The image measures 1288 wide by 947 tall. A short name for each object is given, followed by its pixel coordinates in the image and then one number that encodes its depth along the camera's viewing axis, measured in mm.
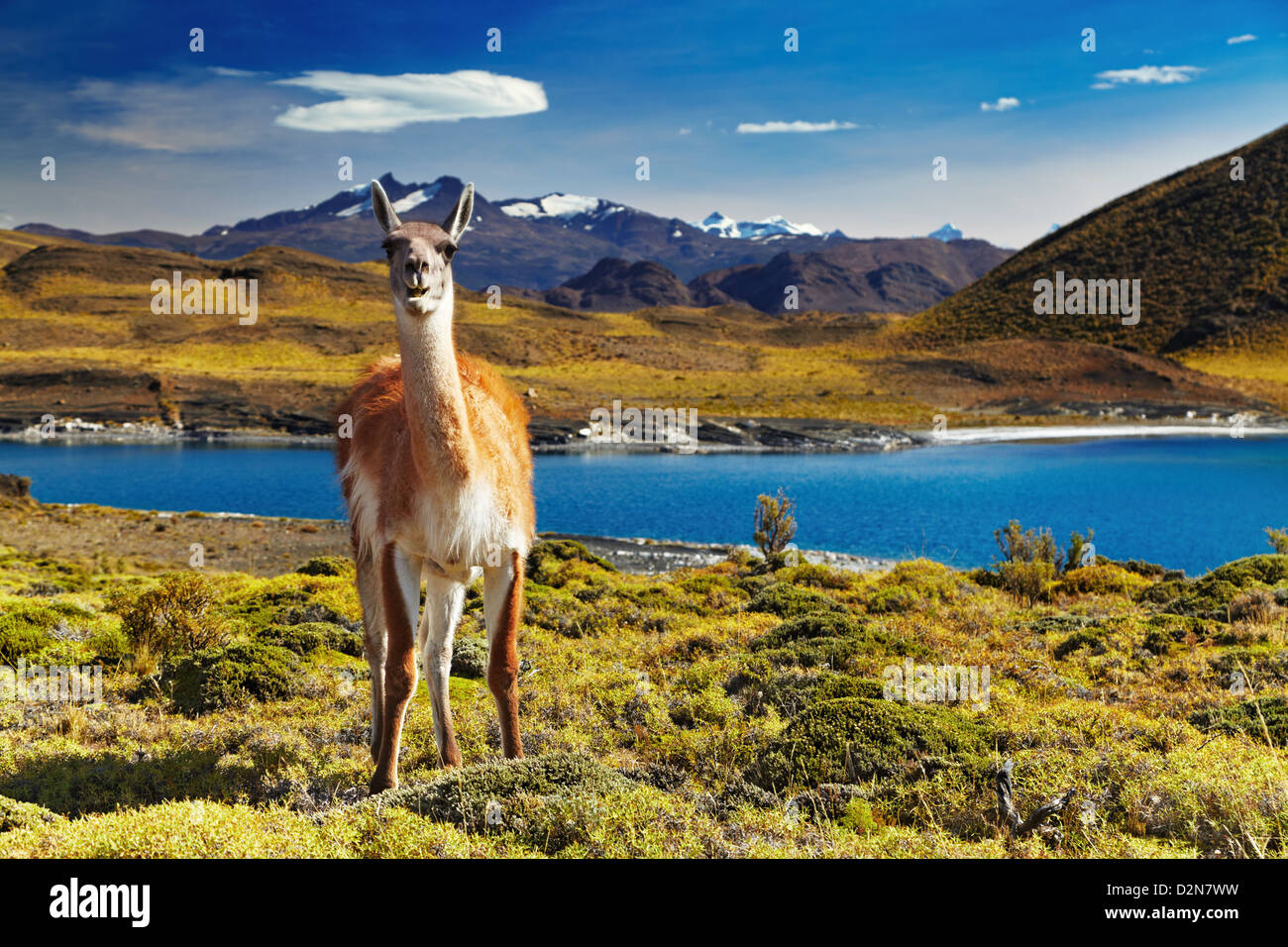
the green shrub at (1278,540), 16594
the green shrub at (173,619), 8945
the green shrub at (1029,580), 14242
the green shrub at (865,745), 5434
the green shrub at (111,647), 8758
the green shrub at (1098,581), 14250
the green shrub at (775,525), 20797
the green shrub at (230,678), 7188
